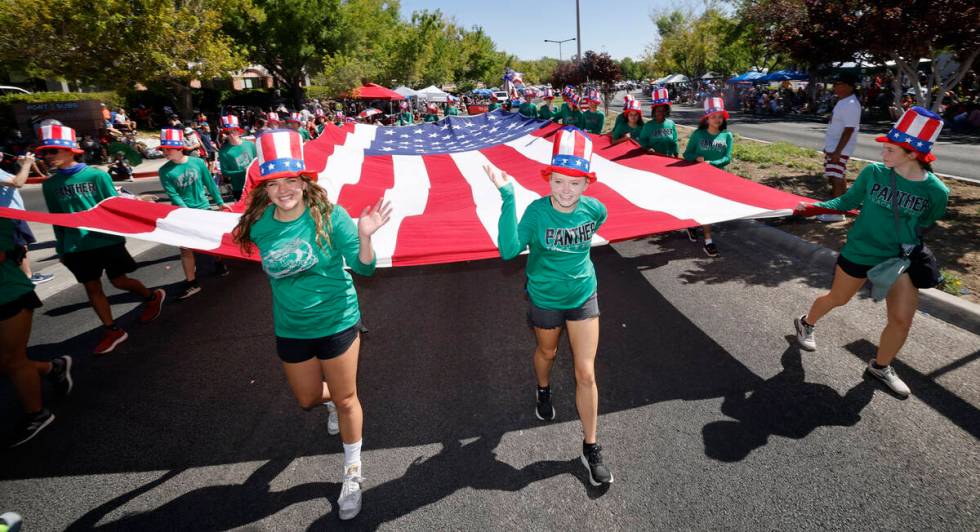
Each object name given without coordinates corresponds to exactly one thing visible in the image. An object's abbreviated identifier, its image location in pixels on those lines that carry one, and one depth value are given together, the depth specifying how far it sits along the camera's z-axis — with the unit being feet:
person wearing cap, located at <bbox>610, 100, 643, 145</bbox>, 25.04
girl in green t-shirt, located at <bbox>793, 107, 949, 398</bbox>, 9.90
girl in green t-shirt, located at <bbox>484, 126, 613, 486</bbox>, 8.60
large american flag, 11.78
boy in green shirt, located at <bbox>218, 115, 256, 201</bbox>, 22.70
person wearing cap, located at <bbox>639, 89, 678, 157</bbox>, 22.68
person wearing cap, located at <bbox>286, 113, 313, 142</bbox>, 32.74
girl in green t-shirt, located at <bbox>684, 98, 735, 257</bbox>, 19.84
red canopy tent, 83.55
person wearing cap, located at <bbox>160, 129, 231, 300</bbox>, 17.03
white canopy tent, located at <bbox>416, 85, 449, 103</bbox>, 105.19
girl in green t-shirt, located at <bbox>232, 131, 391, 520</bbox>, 7.78
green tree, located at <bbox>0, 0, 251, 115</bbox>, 57.11
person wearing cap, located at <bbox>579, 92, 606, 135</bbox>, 33.60
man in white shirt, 21.93
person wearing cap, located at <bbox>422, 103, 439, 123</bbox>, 59.10
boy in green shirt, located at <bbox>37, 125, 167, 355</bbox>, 13.08
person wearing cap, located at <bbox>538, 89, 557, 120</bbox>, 40.88
